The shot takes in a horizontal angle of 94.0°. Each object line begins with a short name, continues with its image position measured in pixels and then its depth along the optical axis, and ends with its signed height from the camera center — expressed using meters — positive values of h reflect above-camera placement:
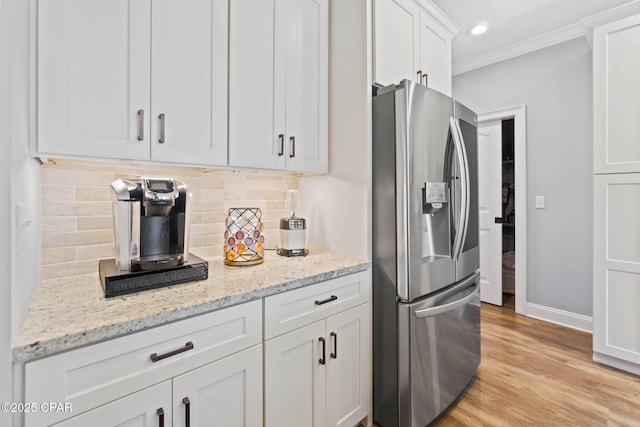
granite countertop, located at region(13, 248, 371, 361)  0.74 -0.28
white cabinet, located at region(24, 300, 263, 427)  0.74 -0.47
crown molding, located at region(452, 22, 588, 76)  2.73 +1.70
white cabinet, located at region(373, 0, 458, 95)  1.68 +1.09
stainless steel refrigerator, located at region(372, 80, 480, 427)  1.48 -0.18
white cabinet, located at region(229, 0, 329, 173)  1.39 +0.67
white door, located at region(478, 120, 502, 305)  3.33 +0.09
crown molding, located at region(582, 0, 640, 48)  2.12 +1.43
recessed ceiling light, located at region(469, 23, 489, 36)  2.68 +1.70
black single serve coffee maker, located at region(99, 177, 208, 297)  1.05 -0.09
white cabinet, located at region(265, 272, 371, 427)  1.18 -0.66
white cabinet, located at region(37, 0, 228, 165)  0.96 +0.50
